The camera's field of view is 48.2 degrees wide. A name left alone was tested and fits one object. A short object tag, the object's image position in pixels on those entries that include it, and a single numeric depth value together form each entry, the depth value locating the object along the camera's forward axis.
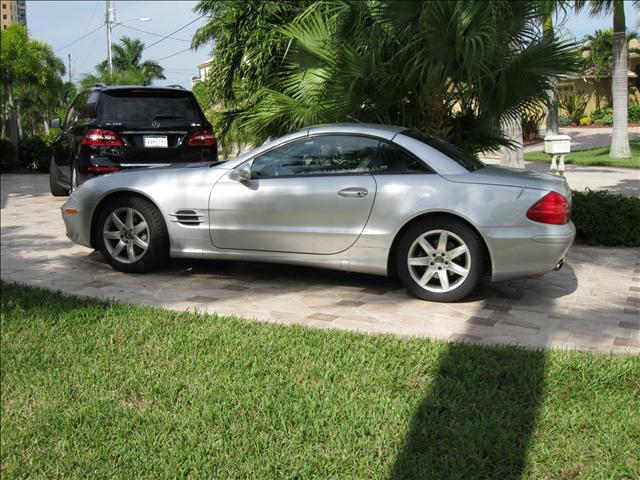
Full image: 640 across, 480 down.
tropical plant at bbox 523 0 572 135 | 8.29
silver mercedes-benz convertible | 5.55
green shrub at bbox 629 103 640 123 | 42.75
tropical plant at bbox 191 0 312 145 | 11.35
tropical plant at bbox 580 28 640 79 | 45.27
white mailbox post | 14.12
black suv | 9.08
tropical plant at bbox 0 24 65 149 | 24.28
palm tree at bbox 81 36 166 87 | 65.19
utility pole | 46.25
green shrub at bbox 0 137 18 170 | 19.92
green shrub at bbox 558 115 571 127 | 44.30
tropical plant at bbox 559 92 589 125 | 44.51
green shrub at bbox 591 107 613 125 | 42.06
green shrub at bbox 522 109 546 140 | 8.69
